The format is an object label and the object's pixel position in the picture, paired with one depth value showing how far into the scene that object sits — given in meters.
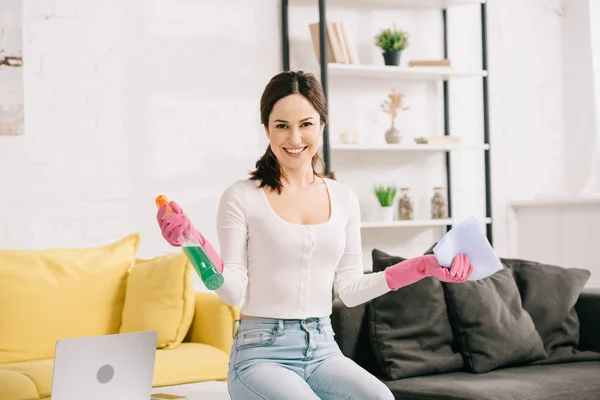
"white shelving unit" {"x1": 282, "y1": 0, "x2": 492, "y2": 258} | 4.11
